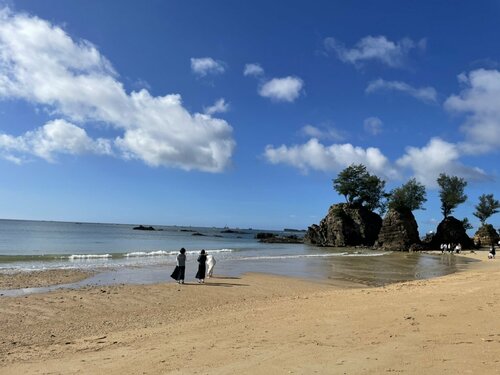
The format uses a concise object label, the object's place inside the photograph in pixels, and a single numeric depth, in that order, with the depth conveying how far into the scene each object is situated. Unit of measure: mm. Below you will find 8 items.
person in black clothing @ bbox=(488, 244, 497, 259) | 49141
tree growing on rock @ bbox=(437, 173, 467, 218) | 81938
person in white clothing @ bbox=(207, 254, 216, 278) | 24933
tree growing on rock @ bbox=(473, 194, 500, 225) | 85875
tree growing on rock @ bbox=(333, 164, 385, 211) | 97875
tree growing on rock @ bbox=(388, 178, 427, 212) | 86688
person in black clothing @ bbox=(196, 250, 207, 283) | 22481
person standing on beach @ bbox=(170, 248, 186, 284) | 22234
